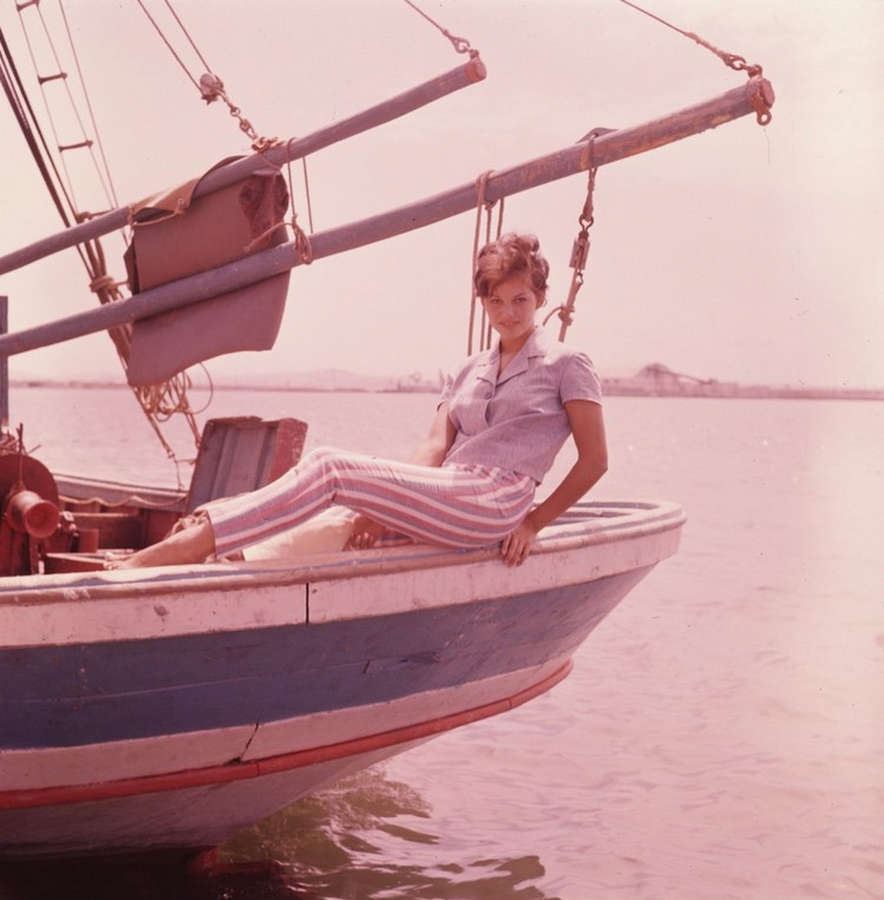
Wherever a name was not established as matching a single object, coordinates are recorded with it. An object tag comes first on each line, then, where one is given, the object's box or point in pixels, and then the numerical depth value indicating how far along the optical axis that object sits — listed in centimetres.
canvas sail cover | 621
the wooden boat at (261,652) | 406
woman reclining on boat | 430
